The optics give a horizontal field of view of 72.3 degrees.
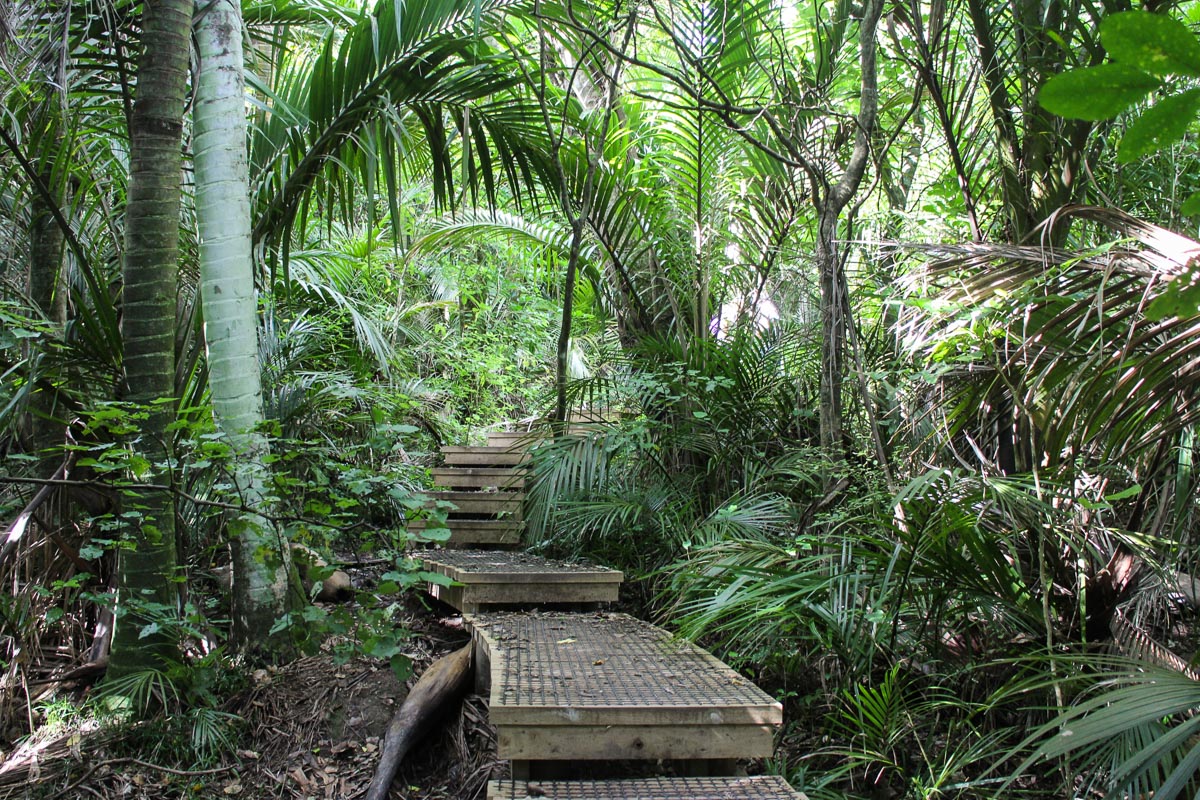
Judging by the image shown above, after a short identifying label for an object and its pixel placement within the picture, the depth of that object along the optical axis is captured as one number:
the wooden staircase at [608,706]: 2.35
